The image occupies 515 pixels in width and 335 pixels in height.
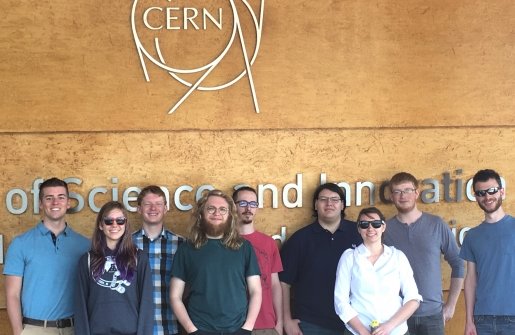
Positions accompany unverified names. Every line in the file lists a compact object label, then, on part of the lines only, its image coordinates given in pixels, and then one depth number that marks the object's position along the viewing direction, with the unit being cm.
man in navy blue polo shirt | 510
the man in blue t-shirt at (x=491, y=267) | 473
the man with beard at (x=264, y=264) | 508
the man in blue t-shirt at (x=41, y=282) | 462
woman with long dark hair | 432
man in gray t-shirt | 514
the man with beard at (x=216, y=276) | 450
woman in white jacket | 449
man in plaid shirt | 482
